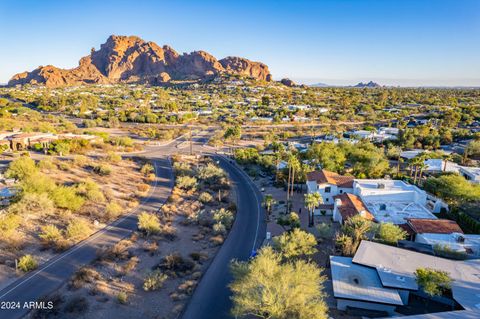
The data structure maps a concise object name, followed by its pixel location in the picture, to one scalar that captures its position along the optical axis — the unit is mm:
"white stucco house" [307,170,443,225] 26531
